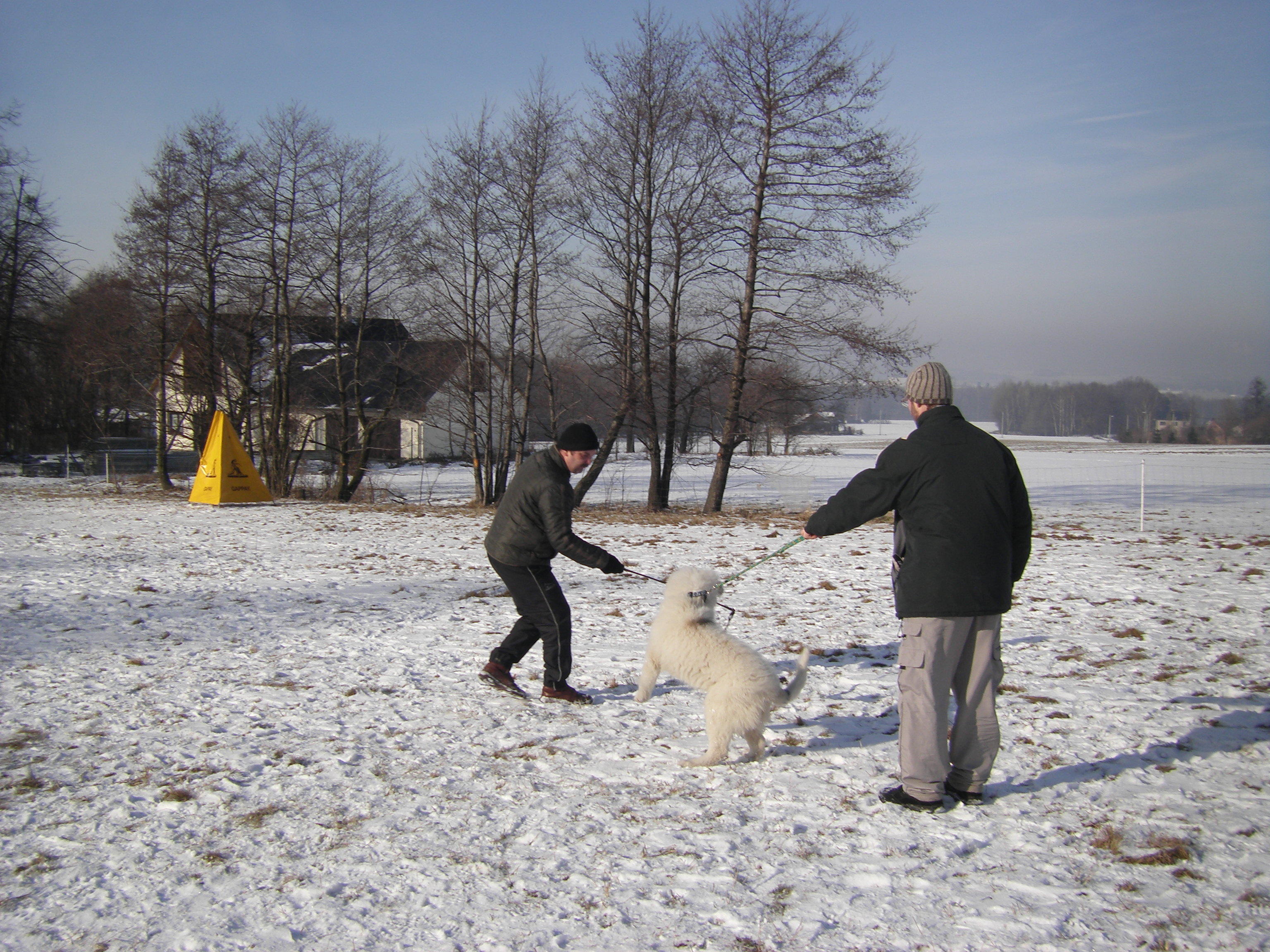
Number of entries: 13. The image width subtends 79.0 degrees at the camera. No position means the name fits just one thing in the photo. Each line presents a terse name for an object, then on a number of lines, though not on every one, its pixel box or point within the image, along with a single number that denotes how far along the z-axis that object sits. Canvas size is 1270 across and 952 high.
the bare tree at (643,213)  19.22
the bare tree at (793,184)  17.36
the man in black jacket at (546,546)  5.08
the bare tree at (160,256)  22.47
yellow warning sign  18.23
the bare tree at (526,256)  20.42
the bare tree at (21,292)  28.30
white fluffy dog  4.17
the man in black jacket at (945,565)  3.54
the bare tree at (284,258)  22.05
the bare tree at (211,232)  22.28
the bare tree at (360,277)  22.11
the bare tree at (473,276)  20.83
